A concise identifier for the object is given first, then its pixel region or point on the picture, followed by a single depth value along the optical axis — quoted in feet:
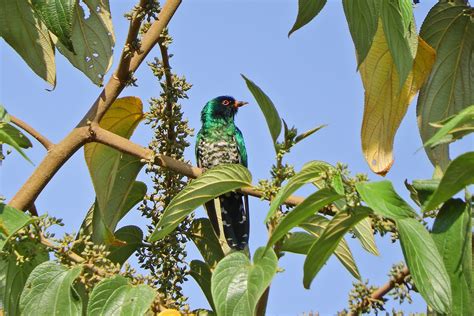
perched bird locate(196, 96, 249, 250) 27.22
